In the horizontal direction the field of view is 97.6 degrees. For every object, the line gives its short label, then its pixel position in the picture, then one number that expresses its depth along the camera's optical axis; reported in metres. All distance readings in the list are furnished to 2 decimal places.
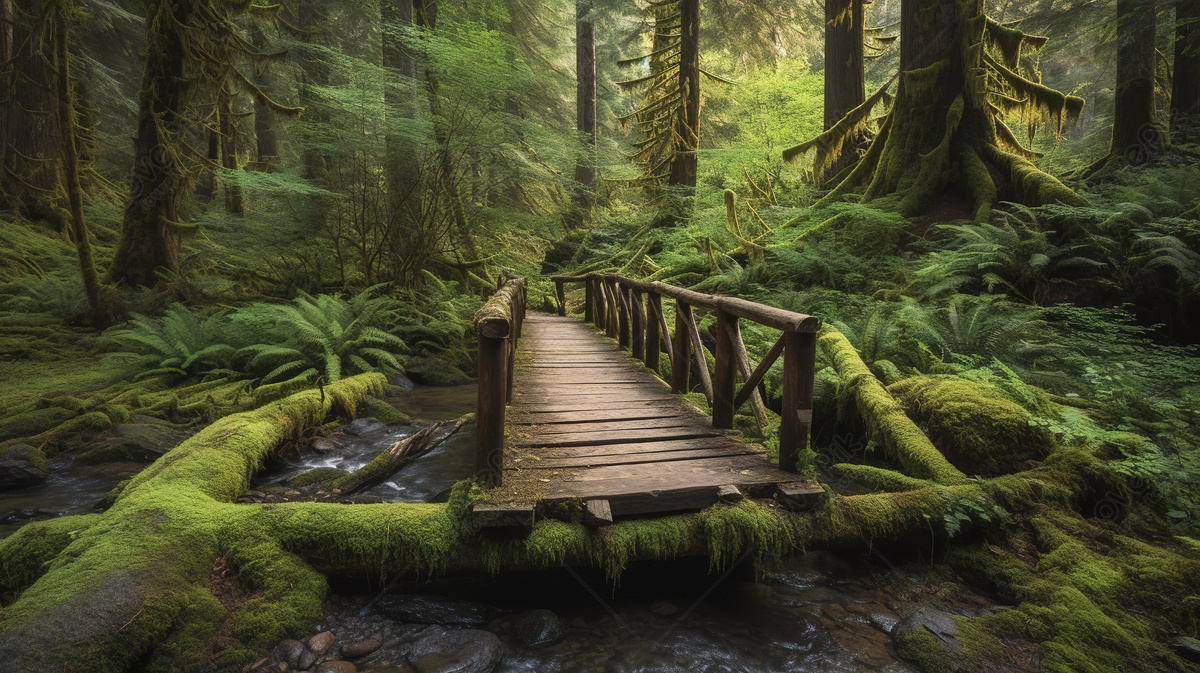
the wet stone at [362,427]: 6.13
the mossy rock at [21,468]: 4.53
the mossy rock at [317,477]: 4.55
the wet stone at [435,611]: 2.96
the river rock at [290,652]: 2.51
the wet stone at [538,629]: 2.81
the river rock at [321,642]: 2.61
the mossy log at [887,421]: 3.82
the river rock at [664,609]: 3.08
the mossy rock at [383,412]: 6.62
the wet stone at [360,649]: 2.62
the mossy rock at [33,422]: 5.17
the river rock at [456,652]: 2.56
